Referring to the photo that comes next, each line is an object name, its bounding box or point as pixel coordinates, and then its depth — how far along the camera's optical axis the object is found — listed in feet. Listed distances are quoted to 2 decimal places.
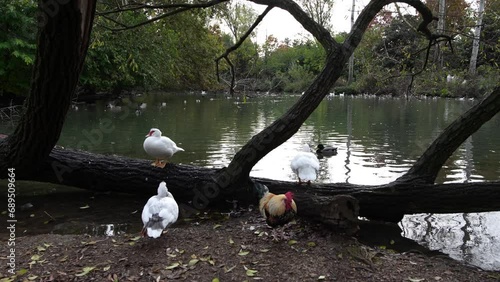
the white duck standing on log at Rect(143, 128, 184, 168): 19.22
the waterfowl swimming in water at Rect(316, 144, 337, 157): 34.88
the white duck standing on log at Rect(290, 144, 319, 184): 18.40
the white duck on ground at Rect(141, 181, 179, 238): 13.52
